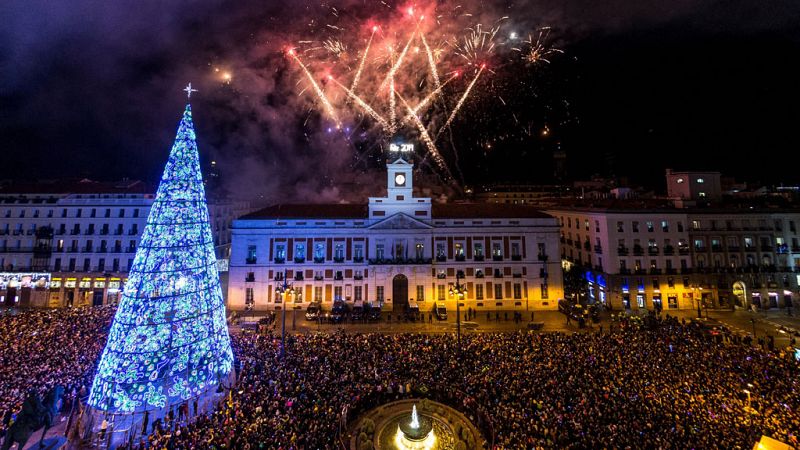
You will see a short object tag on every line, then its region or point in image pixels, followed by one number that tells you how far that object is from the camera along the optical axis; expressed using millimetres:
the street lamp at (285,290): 22484
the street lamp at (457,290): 29845
